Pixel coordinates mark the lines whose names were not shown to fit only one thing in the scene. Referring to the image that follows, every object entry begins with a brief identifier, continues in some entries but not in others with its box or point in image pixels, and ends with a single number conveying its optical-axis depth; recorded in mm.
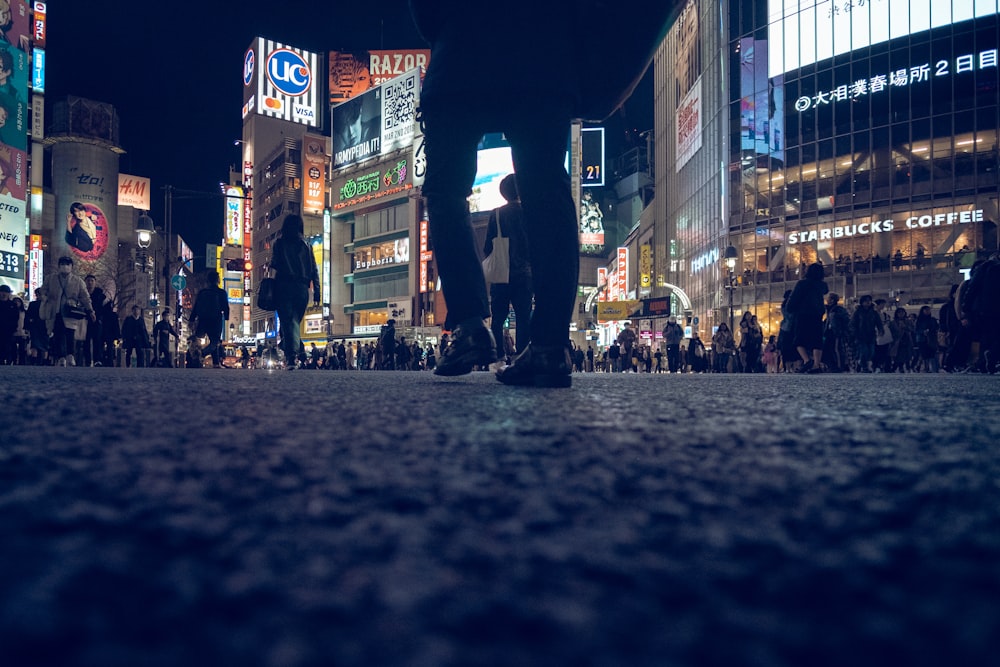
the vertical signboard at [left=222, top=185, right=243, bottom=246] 72375
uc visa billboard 75875
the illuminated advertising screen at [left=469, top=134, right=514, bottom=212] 45906
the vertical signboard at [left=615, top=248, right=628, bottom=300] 55094
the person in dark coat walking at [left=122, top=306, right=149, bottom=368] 13375
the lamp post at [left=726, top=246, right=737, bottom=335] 21984
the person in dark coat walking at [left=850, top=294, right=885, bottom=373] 12789
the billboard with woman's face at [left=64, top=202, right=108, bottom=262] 57281
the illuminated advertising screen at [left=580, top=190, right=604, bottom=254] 66125
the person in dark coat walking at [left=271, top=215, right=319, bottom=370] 7422
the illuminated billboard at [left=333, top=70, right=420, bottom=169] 52969
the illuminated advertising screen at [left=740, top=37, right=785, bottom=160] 32750
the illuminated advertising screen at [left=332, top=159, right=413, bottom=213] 52344
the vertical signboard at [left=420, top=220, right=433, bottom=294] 49938
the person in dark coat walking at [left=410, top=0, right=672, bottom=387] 2178
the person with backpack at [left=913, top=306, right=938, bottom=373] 12922
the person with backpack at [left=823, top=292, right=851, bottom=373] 11484
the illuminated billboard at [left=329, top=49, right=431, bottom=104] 67750
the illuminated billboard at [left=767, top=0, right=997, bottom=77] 27453
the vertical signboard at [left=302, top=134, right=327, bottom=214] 62656
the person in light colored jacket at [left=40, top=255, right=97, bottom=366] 9320
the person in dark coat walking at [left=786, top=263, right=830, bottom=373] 9797
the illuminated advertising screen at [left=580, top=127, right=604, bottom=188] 57469
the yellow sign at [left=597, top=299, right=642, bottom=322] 41094
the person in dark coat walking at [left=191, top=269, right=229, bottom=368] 10055
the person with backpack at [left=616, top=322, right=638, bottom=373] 22672
